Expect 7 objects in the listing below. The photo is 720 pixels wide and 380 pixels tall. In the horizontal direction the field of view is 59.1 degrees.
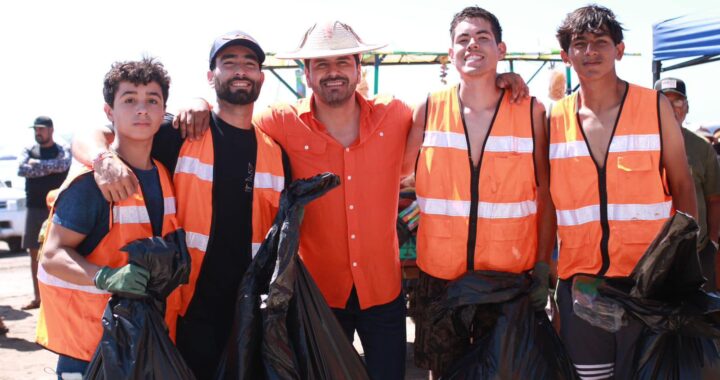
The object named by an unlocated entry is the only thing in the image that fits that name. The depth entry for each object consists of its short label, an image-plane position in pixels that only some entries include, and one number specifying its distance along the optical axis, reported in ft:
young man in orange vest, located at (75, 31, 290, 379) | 8.75
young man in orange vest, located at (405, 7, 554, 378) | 8.79
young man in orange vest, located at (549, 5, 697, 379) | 8.59
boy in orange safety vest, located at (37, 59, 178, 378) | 7.45
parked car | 32.12
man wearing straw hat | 9.37
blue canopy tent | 20.30
